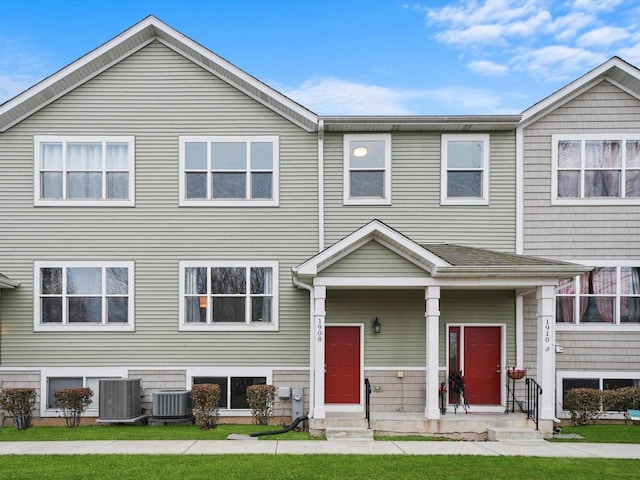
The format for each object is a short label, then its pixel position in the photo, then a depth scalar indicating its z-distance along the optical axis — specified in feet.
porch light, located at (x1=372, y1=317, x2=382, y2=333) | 39.32
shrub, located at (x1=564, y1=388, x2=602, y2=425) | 37.81
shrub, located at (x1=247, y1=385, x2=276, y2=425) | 37.65
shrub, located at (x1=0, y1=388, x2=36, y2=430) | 36.96
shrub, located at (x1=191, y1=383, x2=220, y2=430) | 36.35
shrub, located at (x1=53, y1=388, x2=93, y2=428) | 37.29
